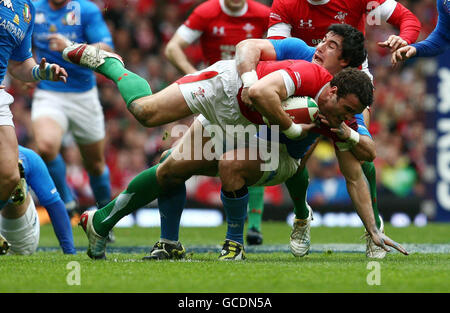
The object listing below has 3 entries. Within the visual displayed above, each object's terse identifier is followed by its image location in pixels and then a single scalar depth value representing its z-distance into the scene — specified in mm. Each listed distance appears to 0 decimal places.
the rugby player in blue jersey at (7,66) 11445
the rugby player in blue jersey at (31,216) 13000
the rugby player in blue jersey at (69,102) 17234
